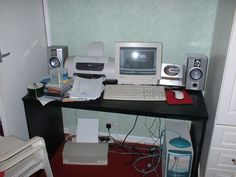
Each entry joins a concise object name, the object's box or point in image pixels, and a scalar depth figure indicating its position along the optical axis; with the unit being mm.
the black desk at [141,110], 1513
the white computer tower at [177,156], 1608
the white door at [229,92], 1288
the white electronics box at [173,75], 1848
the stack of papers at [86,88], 1678
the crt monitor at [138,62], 1752
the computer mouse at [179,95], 1673
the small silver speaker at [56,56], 1930
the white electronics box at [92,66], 1873
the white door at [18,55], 1575
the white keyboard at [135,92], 1674
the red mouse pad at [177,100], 1632
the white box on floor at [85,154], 2000
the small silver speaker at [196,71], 1729
